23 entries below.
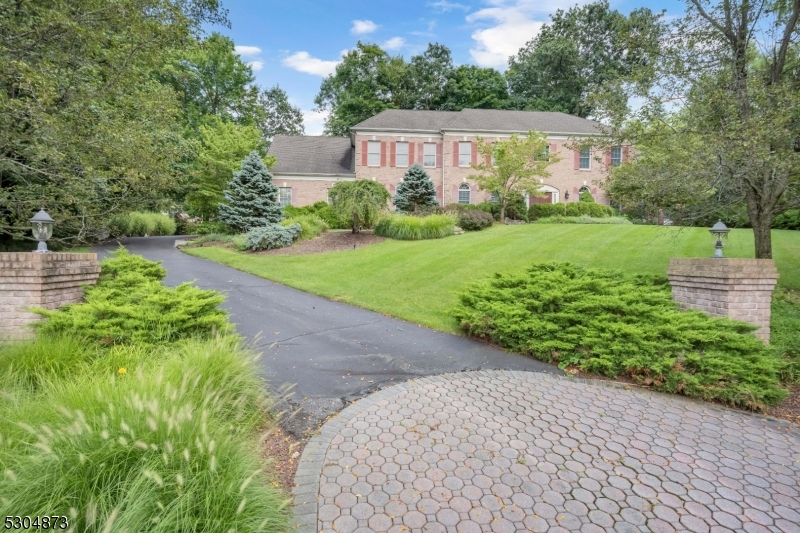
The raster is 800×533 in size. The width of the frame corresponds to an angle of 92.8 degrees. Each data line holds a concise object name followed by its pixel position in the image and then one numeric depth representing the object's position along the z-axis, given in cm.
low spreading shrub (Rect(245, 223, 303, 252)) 1407
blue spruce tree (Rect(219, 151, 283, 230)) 1747
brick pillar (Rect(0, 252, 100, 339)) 432
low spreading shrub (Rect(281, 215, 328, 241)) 1562
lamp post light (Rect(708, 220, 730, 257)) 511
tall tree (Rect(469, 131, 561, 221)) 1856
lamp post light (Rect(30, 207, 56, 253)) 470
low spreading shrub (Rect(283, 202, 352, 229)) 1955
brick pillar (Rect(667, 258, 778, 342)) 456
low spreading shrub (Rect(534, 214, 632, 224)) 1902
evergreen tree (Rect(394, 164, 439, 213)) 1958
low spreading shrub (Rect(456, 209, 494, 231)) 1675
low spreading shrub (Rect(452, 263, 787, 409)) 399
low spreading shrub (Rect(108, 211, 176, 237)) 2045
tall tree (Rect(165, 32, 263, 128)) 2747
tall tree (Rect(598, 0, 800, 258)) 515
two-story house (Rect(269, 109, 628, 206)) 2556
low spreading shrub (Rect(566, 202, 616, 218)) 2236
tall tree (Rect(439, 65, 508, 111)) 3666
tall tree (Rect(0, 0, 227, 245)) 476
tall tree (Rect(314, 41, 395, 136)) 3484
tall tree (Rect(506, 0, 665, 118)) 3834
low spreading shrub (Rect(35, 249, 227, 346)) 400
